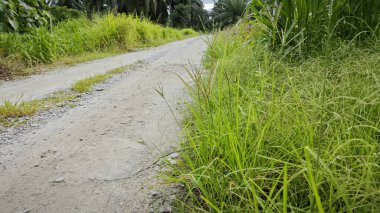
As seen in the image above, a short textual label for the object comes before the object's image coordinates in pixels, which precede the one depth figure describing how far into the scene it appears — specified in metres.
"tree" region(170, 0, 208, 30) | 28.27
